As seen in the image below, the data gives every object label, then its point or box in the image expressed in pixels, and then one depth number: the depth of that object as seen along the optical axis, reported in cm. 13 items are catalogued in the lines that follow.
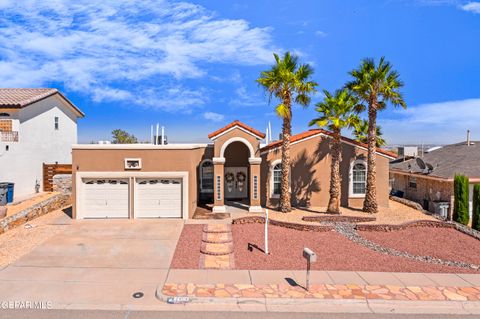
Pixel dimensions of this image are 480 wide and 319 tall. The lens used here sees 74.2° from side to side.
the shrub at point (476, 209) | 1842
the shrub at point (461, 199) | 1934
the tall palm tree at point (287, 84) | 1808
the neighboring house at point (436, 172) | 2192
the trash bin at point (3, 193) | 1759
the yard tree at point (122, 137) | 5303
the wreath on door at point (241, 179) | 2395
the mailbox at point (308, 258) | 882
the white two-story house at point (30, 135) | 2061
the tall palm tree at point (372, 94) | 1850
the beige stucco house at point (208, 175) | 1731
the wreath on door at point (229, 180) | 2388
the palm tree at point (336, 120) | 1808
